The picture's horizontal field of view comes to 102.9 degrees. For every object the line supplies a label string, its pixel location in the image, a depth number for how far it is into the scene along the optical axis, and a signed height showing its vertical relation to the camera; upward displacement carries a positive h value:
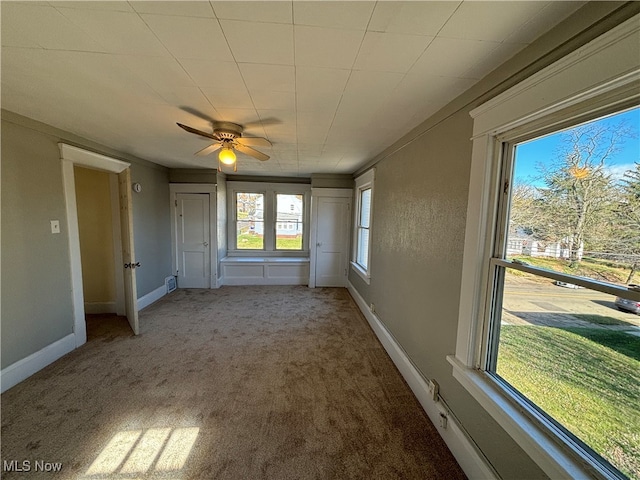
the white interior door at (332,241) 5.08 -0.43
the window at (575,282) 0.86 -0.23
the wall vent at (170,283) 4.67 -1.28
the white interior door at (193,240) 4.82 -0.48
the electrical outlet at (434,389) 1.82 -1.20
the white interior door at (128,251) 3.10 -0.47
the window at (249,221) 5.63 -0.09
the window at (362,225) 4.12 -0.08
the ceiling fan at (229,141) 2.20 +0.69
